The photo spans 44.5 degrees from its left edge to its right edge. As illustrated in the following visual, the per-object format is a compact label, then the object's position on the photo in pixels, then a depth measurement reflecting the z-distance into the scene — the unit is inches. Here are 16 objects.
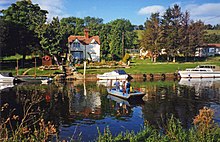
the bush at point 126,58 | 2746.1
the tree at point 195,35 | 2939.5
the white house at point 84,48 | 2915.8
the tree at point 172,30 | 2885.1
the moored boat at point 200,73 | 2212.1
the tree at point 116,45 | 3132.4
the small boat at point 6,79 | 1932.8
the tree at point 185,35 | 2898.6
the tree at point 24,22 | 2487.8
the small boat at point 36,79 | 1953.7
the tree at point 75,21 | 5434.6
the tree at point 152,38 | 2859.3
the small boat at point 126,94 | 1172.1
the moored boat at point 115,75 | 2098.9
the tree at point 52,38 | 2401.6
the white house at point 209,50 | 3629.4
